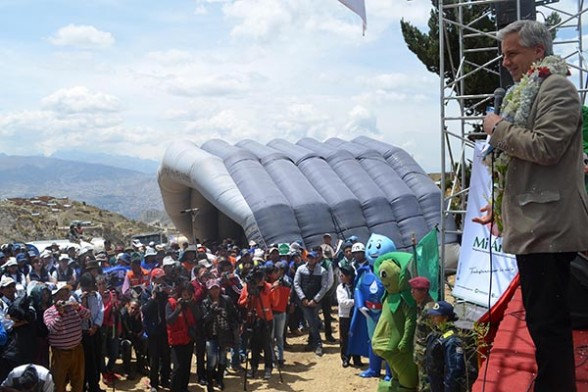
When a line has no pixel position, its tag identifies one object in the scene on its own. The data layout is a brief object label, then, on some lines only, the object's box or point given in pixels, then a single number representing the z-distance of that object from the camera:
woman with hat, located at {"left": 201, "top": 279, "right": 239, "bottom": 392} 8.47
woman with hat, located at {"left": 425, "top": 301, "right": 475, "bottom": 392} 4.55
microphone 2.50
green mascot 6.78
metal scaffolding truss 7.89
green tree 15.84
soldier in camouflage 5.67
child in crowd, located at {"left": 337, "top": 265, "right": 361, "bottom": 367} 9.80
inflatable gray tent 17.45
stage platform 3.05
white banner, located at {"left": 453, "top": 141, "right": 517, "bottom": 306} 6.42
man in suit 2.23
